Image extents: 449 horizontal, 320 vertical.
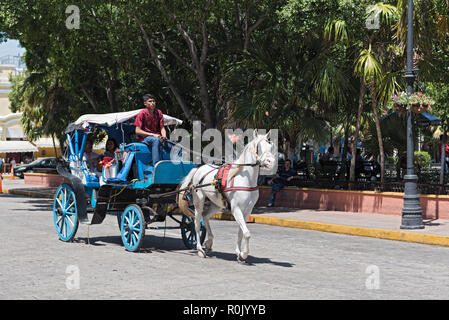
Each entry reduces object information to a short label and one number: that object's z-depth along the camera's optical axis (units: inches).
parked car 1834.4
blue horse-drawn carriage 426.8
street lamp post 557.0
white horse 365.7
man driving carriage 428.8
